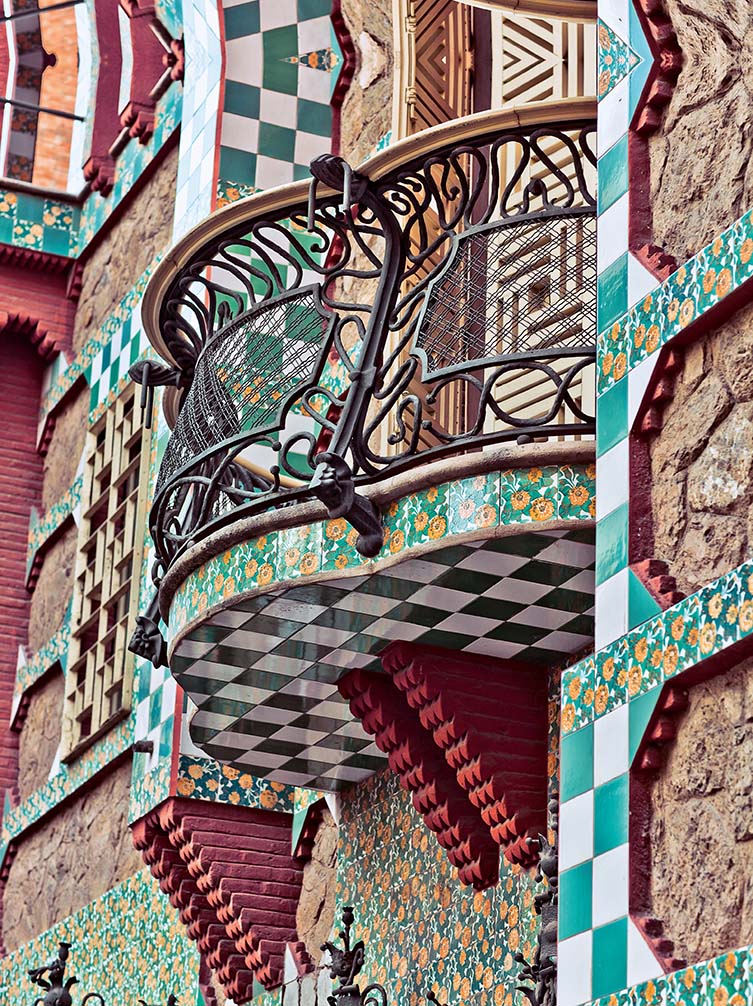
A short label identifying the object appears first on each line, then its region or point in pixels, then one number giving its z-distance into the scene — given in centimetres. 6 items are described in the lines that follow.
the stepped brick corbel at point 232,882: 926
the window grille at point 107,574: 1141
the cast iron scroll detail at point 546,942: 588
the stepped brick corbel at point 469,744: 707
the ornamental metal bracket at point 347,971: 739
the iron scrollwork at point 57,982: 970
